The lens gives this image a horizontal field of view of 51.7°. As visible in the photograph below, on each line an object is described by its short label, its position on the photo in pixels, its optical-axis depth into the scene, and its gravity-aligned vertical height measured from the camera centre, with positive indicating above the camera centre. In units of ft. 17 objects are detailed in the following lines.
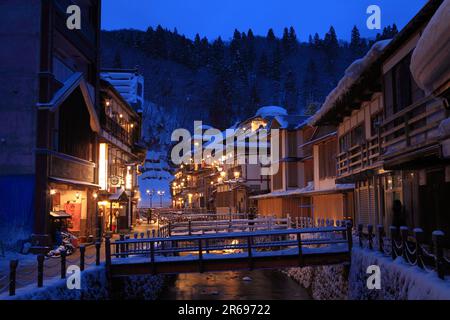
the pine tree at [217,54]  589.73 +193.77
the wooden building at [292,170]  126.82 +9.52
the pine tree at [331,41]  590.55 +208.54
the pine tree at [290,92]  507.71 +125.88
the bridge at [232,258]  55.62 -6.60
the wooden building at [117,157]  107.34 +12.97
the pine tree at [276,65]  559.38 +168.82
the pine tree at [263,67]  572.51 +168.08
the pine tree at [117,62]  485.20 +149.42
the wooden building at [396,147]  44.52 +6.33
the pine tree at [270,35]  655.76 +236.36
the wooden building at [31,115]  71.15 +14.09
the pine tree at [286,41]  616.39 +216.34
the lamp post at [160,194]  369.91 +8.05
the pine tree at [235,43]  590.96 +205.00
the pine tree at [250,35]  623.36 +225.78
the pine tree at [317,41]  615.90 +217.08
